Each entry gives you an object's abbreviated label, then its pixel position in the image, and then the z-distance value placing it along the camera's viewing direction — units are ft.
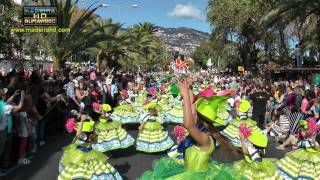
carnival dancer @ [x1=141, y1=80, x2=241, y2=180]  8.10
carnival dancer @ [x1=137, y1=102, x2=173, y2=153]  19.62
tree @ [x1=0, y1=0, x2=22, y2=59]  31.38
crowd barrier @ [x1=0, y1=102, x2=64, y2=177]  16.79
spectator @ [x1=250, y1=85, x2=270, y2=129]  29.26
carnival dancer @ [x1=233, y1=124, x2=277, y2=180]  12.29
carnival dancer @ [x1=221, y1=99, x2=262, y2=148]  20.71
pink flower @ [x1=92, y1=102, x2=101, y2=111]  19.12
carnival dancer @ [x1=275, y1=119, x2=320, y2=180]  14.55
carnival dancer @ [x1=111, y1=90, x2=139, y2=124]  25.73
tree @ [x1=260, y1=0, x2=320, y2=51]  43.71
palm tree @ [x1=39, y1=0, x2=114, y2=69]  39.97
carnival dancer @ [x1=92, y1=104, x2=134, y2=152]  18.91
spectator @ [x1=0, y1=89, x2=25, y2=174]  15.80
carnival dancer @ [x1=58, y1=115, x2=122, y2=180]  13.08
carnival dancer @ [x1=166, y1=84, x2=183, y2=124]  27.45
